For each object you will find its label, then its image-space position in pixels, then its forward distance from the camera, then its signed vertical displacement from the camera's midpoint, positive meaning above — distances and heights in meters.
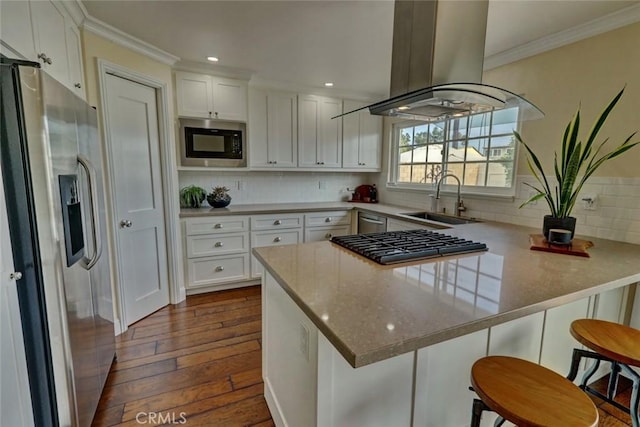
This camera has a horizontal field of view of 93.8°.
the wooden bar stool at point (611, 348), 1.20 -0.68
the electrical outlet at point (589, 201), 2.05 -0.16
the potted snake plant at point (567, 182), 1.72 -0.02
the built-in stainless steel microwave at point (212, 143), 3.13 +0.32
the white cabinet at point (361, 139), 3.98 +0.48
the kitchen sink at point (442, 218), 2.84 -0.42
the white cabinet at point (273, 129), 3.46 +0.53
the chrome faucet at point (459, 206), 2.98 -0.29
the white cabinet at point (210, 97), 3.01 +0.79
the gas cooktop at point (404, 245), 1.42 -0.37
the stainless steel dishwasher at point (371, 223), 3.31 -0.55
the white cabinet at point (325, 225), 3.59 -0.61
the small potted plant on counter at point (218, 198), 3.32 -0.28
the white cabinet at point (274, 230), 3.33 -0.64
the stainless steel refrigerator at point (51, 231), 1.07 -0.25
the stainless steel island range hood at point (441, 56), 1.39 +0.58
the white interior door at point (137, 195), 2.35 -0.19
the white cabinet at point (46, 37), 1.24 +0.66
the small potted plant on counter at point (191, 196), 3.33 -0.26
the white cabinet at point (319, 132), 3.71 +0.53
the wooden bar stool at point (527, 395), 0.87 -0.69
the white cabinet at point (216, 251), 3.07 -0.82
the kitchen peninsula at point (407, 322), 0.88 -0.43
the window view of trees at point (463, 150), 2.67 +0.28
